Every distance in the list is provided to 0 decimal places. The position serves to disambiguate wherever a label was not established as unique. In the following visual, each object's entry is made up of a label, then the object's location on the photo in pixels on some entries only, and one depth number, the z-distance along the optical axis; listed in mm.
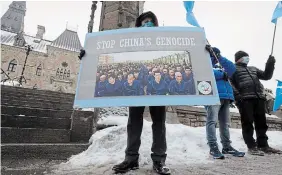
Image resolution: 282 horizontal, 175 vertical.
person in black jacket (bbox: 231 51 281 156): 3768
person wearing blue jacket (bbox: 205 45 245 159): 3249
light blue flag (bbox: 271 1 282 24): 3951
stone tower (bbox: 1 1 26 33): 47228
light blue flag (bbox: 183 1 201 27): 3180
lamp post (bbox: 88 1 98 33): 6214
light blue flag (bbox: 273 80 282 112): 5645
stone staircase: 3096
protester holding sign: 2213
